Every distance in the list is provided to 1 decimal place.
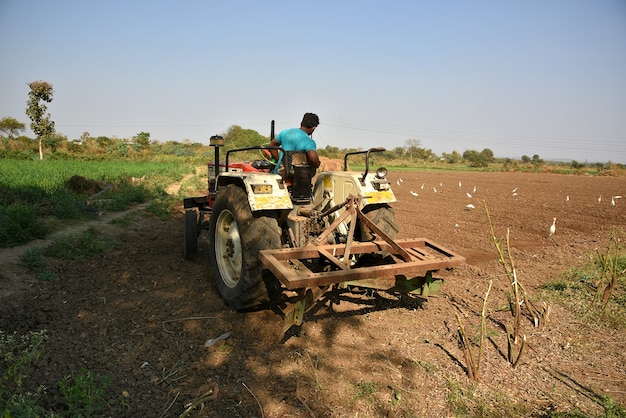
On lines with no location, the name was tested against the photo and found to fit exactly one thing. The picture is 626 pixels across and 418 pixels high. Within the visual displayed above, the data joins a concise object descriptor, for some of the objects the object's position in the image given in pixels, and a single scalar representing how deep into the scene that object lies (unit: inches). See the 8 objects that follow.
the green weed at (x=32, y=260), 173.2
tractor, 109.2
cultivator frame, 101.7
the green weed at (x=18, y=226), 195.2
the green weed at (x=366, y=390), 94.7
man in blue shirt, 146.3
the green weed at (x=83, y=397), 83.0
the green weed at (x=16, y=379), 75.2
